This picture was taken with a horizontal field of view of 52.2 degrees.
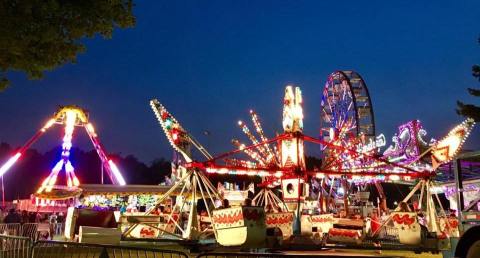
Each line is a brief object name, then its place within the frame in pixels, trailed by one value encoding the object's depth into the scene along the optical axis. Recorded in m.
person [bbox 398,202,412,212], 15.13
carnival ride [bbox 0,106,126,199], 27.08
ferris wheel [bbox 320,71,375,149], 37.31
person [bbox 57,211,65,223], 28.61
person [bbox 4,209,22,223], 19.27
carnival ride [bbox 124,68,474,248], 13.96
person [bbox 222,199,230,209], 14.47
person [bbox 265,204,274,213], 23.25
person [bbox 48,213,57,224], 25.73
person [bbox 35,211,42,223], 26.76
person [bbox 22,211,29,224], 22.13
